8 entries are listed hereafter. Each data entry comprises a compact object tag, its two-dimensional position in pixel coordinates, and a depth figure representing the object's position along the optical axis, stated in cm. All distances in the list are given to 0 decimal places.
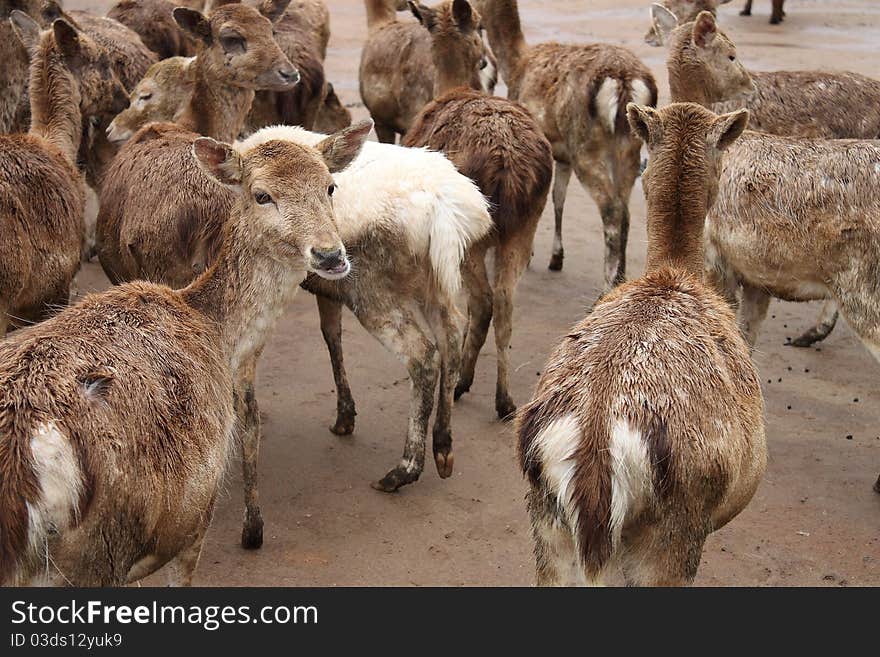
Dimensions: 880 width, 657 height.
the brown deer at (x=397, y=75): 1050
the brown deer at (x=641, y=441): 376
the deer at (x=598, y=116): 888
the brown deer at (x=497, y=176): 718
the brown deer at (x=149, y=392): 368
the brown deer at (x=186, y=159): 608
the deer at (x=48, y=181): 608
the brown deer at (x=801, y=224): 634
